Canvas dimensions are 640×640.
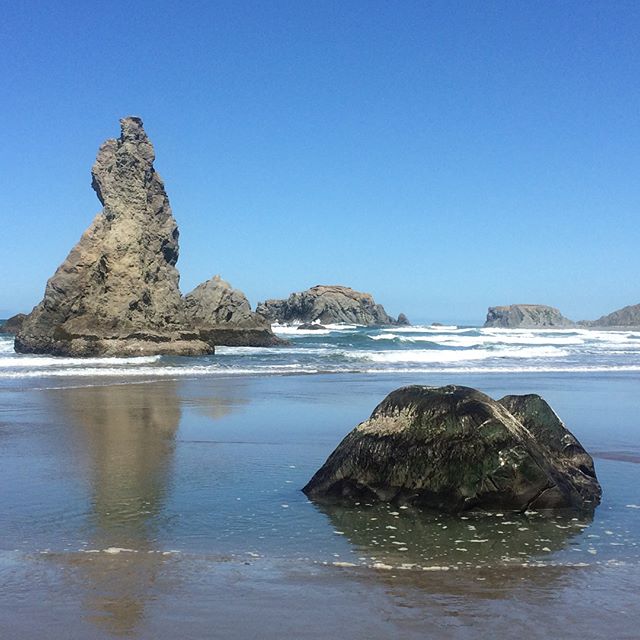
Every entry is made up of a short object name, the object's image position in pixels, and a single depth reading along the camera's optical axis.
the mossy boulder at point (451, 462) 5.95
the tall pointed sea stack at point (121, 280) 35.09
